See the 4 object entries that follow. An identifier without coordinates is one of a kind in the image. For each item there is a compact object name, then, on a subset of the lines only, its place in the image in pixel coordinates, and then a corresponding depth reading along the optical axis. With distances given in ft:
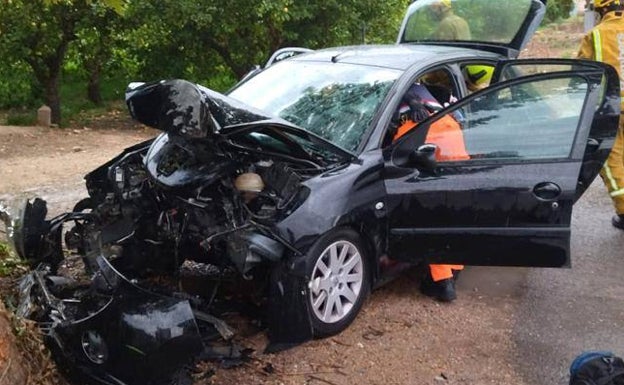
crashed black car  12.61
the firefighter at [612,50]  19.12
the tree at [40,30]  34.50
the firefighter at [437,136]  14.60
